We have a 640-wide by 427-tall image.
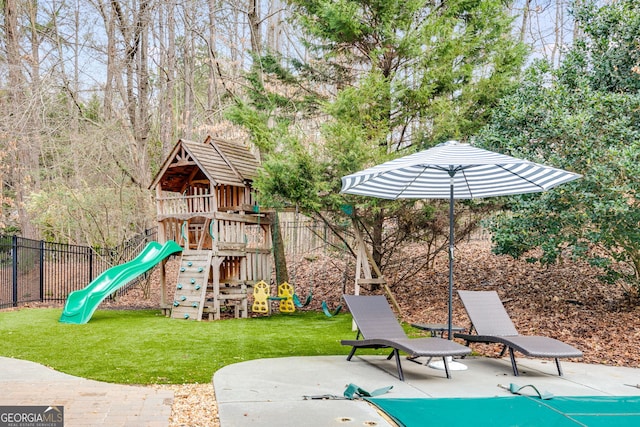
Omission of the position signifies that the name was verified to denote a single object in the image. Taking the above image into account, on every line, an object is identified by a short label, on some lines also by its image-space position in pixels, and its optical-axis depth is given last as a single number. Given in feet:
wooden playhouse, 36.47
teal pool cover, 13.69
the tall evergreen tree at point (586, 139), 25.38
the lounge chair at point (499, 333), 18.52
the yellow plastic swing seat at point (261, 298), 37.84
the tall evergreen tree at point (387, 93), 33.42
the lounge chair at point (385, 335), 17.83
